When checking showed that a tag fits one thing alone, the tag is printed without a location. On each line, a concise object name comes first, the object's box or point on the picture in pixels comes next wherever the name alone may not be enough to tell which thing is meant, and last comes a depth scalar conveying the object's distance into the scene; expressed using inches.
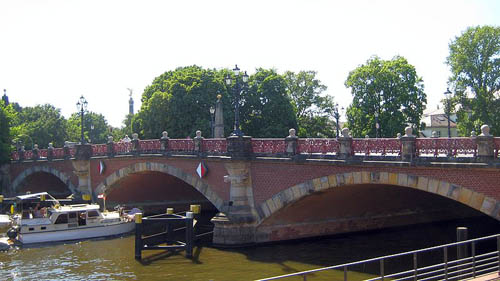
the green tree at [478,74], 1619.1
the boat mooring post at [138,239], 920.9
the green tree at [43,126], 2763.3
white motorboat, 1065.1
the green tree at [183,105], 1860.2
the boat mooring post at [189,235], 919.7
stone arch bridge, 650.2
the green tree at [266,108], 1940.2
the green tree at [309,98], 2397.9
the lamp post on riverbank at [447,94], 959.0
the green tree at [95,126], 3301.4
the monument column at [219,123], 1358.8
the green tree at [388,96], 1780.3
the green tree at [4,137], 1774.1
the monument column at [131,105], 4000.5
